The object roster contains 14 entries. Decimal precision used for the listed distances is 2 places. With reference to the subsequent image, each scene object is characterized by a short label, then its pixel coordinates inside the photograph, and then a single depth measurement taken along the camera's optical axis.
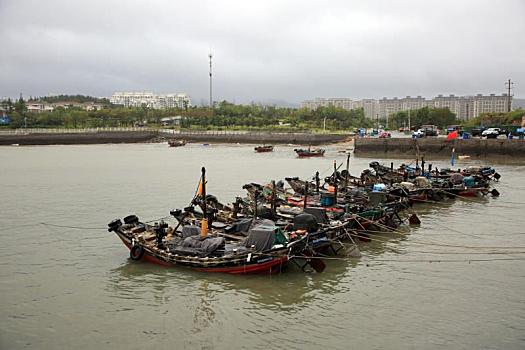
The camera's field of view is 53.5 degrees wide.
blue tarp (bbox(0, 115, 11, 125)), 111.51
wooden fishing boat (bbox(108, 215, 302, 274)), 15.98
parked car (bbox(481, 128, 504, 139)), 58.91
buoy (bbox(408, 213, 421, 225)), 23.83
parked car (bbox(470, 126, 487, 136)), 64.14
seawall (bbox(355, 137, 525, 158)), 53.66
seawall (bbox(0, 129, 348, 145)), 89.38
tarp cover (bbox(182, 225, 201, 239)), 17.69
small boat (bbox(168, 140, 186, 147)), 85.12
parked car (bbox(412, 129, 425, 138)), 64.81
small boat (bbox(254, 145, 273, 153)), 72.06
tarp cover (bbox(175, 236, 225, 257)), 16.48
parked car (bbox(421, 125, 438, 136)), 68.46
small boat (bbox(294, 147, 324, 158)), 64.25
